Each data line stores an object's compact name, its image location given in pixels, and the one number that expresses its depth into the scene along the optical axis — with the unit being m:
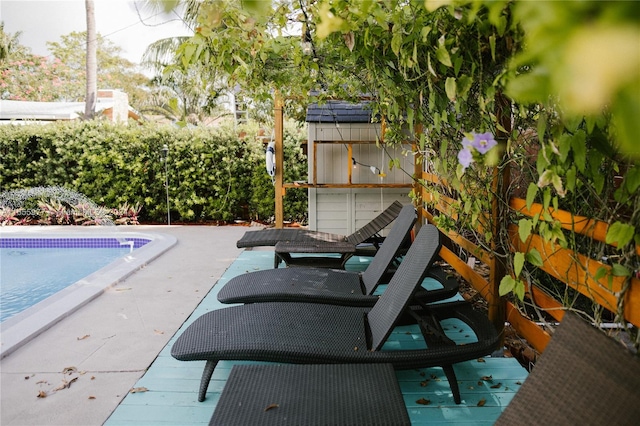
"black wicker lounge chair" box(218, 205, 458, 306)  3.87
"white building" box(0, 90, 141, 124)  20.32
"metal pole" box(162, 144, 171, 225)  10.79
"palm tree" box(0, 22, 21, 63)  21.70
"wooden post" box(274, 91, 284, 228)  7.76
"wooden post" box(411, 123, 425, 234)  6.97
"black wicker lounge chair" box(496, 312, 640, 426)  1.42
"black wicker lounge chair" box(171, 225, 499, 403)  2.80
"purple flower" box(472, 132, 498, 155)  1.99
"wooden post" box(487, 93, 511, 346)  3.39
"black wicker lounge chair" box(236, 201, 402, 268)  5.77
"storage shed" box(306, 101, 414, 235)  8.41
